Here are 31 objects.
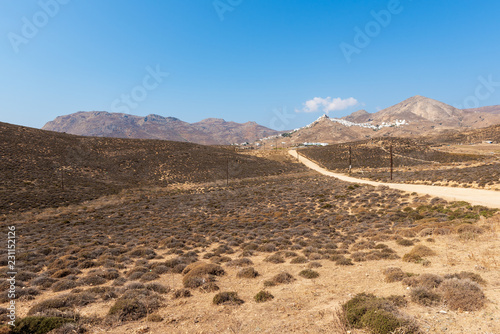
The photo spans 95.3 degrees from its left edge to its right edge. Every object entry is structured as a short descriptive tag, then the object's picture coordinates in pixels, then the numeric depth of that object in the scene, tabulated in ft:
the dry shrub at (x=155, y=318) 23.00
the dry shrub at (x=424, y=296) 20.68
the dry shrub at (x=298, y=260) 38.73
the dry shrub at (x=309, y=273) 31.92
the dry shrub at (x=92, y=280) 33.91
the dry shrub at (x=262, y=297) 25.88
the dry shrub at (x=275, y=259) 40.01
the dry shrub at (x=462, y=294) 19.26
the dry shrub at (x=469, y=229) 41.07
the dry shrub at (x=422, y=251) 34.83
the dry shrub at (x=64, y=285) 31.91
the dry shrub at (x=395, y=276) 27.02
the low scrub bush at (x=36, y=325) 19.75
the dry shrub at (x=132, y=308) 23.46
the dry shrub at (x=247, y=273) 33.86
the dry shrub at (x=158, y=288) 30.07
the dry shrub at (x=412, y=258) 33.22
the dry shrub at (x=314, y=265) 35.91
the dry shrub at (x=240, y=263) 39.37
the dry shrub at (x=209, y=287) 29.71
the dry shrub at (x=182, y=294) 28.31
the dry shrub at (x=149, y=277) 34.60
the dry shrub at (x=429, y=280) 23.44
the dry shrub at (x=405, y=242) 42.24
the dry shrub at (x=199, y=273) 31.58
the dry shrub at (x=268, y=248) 47.60
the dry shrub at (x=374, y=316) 17.07
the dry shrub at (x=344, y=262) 35.73
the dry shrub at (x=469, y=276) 23.71
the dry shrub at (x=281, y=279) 30.60
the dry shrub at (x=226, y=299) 25.61
